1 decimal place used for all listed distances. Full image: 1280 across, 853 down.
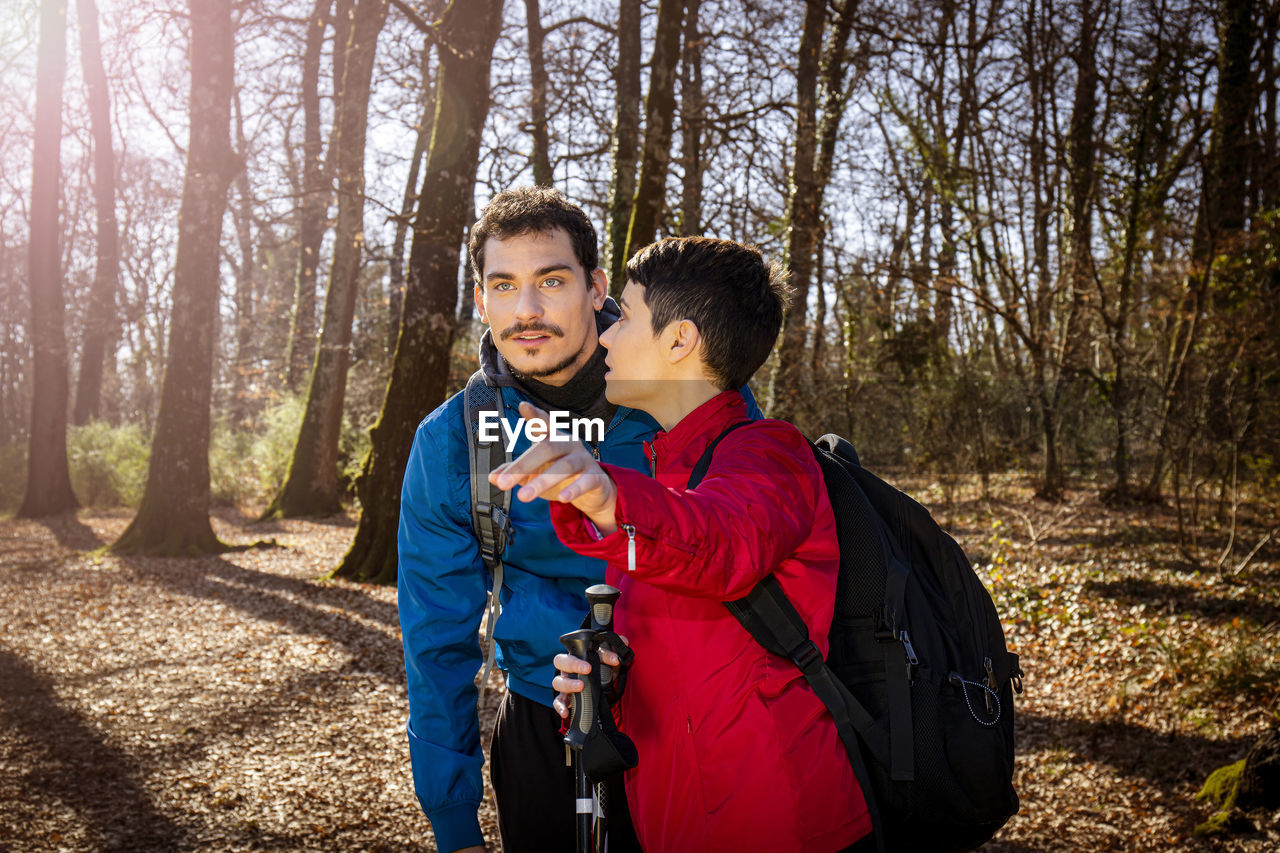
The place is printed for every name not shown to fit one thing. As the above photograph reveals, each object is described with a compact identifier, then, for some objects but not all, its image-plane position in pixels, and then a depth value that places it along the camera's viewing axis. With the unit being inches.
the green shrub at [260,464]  722.2
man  82.8
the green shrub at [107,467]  703.7
